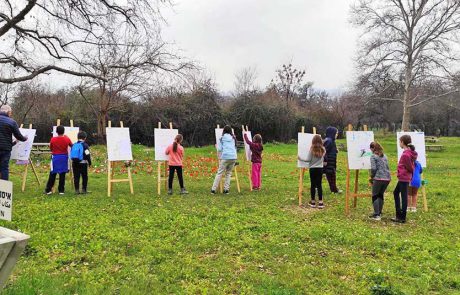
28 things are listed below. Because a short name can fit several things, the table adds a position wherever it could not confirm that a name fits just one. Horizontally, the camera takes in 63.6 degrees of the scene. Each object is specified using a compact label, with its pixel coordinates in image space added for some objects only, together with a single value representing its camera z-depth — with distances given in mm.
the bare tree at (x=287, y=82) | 45094
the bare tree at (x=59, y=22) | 10859
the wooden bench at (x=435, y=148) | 28938
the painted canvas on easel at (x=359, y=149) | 8977
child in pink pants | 11609
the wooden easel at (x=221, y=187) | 11051
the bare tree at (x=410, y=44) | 28391
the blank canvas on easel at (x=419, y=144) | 9555
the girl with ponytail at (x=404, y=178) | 7863
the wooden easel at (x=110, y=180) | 10023
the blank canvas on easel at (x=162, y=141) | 11055
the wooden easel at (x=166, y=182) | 10451
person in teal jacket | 10766
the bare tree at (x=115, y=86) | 13625
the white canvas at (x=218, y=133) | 11669
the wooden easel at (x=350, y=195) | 8577
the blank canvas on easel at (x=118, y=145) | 10641
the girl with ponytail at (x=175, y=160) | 10594
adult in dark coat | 8562
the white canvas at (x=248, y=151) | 11797
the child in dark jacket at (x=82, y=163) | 10039
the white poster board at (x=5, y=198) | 3355
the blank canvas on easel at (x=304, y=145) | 9758
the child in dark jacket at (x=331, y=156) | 10977
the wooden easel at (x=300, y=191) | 9497
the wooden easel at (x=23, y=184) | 10483
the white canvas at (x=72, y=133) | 11156
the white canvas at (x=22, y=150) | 10641
